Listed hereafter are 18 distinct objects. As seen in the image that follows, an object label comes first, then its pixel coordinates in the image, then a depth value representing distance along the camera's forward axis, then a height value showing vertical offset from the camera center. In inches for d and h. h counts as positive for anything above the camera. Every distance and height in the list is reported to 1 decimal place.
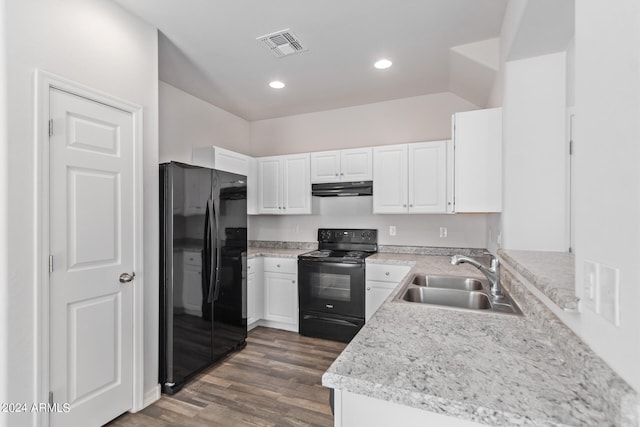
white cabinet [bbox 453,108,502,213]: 87.2 +15.2
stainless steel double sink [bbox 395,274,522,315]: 63.1 -19.7
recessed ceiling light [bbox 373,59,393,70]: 108.2 +53.2
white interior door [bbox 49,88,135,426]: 67.2 -11.0
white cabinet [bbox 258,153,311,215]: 148.7 +13.8
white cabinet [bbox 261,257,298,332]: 139.7 -37.2
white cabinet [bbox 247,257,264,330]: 137.3 -36.8
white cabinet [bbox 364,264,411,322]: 121.9 -27.7
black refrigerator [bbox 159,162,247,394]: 91.8 -19.0
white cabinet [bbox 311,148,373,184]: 137.8 +21.6
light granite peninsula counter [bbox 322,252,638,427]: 26.9 -17.7
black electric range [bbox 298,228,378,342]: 126.6 -34.6
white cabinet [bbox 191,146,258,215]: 134.1 +22.8
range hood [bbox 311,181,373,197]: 137.5 +11.0
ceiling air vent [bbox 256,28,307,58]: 92.4 +53.2
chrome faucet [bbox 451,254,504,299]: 68.2 -14.1
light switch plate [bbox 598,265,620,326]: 25.4 -7.1
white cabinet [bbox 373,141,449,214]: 125.4 +14.6
